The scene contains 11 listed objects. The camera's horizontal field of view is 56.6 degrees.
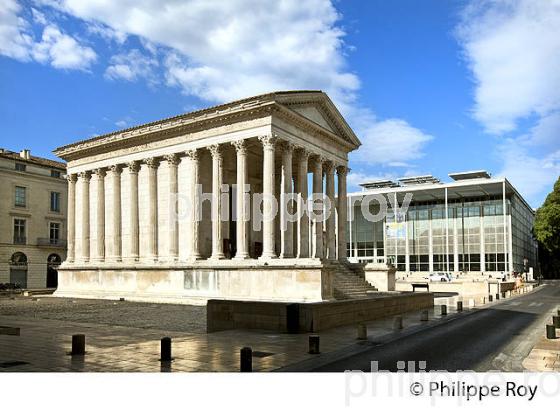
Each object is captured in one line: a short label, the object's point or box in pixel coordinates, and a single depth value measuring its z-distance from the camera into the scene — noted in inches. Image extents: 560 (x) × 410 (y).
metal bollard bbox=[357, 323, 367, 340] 771.8
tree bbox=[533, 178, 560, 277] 2930.6
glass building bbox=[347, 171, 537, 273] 3437.5
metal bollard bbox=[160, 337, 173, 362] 594.5
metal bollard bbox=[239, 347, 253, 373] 520.7
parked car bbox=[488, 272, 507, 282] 3195.1
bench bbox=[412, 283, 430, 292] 2008.5
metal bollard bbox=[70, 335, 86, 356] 623.8
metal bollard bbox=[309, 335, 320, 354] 645.3
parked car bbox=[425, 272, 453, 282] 2736.7
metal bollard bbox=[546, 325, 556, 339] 721.0
